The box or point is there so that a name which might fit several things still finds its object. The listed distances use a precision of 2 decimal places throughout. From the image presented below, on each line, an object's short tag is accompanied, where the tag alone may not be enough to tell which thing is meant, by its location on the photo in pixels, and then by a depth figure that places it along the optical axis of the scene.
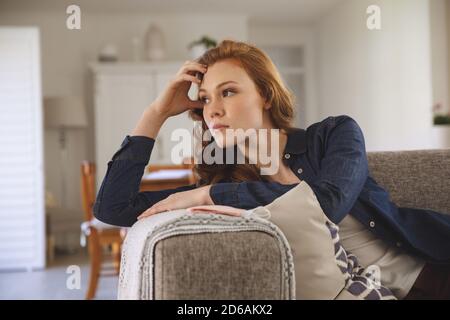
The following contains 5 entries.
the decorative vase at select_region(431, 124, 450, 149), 4.58
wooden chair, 3.41
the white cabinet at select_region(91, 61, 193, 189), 6.05
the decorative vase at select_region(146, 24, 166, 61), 6.22
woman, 1.26
